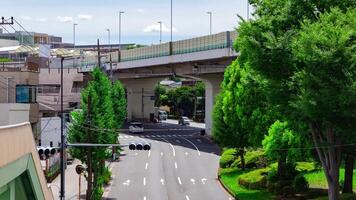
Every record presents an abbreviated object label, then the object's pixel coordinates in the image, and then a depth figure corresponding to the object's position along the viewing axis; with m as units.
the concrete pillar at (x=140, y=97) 107.69
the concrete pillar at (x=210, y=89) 78.25
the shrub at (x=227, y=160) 52.50
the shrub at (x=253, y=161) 50.11
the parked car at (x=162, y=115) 127.24
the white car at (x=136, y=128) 89.56
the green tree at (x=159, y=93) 135.93
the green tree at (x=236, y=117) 43.16
